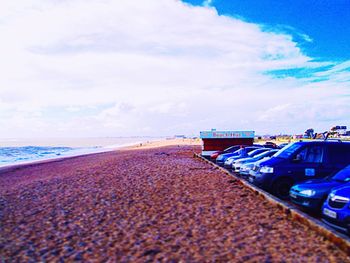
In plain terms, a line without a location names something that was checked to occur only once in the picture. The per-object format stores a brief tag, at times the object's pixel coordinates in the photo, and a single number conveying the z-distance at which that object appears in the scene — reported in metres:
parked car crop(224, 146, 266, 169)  18.98
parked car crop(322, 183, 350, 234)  6.20
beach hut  28.98
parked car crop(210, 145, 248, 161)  23.98
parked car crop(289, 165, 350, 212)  7.64
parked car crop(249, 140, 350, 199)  10.42
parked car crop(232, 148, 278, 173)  16.12
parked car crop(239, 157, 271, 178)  14.58
